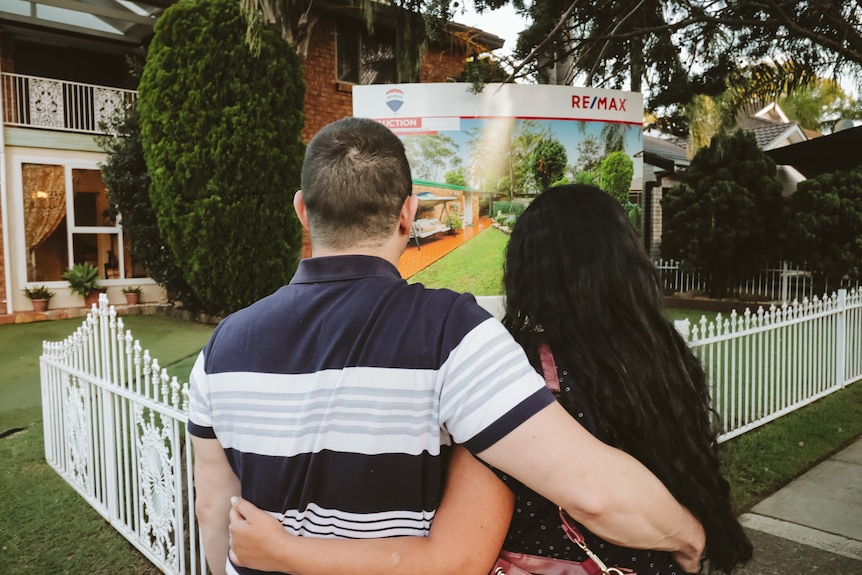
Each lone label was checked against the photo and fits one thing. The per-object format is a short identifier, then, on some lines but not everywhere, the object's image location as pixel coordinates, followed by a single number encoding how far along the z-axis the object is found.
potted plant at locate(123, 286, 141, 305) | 12.91
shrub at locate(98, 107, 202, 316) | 11.10
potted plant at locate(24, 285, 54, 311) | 12.12
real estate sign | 4.01
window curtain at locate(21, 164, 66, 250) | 12.66
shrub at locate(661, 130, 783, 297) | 13.09
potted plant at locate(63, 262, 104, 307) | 12.47
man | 1.12
